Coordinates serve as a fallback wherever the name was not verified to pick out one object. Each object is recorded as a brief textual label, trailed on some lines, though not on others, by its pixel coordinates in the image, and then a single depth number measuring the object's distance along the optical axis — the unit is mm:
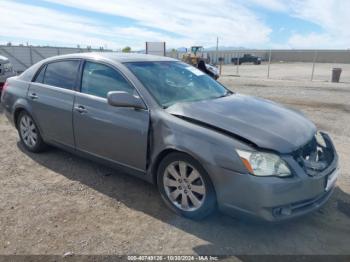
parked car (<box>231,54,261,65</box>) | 49016
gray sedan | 2801
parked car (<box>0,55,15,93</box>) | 8914
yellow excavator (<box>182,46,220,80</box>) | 15562
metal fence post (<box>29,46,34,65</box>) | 22172
